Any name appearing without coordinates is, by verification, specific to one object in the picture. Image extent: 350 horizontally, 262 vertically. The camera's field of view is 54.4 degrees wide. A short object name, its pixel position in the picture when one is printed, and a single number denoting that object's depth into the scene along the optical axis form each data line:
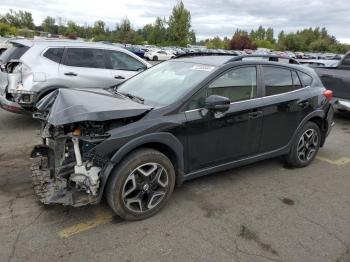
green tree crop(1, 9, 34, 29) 100.81
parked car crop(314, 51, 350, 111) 7.95
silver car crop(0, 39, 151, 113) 6.22
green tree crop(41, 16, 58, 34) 105.81
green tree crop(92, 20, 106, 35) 86.81
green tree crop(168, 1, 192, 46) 63.06
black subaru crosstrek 3.15
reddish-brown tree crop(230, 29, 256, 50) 88.12
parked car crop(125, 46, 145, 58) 44.31
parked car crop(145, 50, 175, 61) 41.47
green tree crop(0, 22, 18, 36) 62.44
